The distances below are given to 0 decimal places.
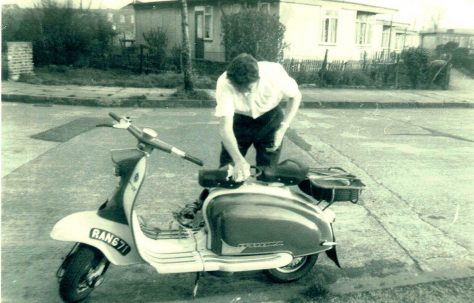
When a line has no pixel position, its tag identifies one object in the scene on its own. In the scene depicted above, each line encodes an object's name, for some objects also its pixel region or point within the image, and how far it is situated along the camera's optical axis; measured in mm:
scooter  3227
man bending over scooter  3475
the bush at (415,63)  17922
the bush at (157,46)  19953
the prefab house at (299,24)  21250
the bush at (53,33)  18516
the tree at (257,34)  16656
